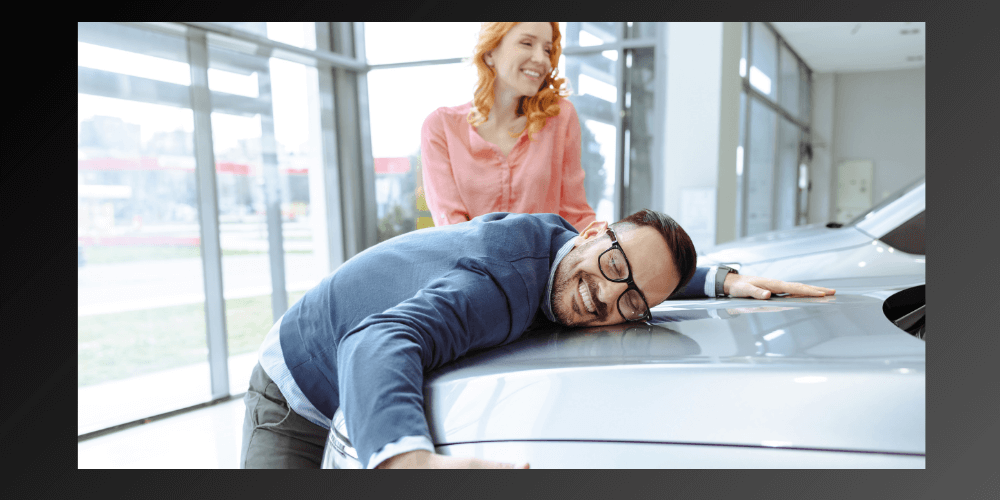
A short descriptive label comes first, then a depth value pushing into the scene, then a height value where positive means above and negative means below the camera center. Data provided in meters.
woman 1.91 +0.18
